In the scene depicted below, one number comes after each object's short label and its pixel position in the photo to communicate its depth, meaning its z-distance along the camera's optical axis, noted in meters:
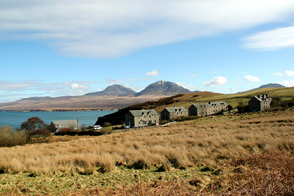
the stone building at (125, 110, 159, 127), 75.94
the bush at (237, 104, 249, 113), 77.34
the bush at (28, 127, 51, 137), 59.72
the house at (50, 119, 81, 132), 85.09
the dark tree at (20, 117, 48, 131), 74.79
